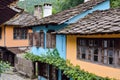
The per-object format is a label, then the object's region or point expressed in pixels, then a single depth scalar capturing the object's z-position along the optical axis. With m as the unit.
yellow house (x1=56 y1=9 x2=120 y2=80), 5.52
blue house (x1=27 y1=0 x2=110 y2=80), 7.96
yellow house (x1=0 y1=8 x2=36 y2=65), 14.19
